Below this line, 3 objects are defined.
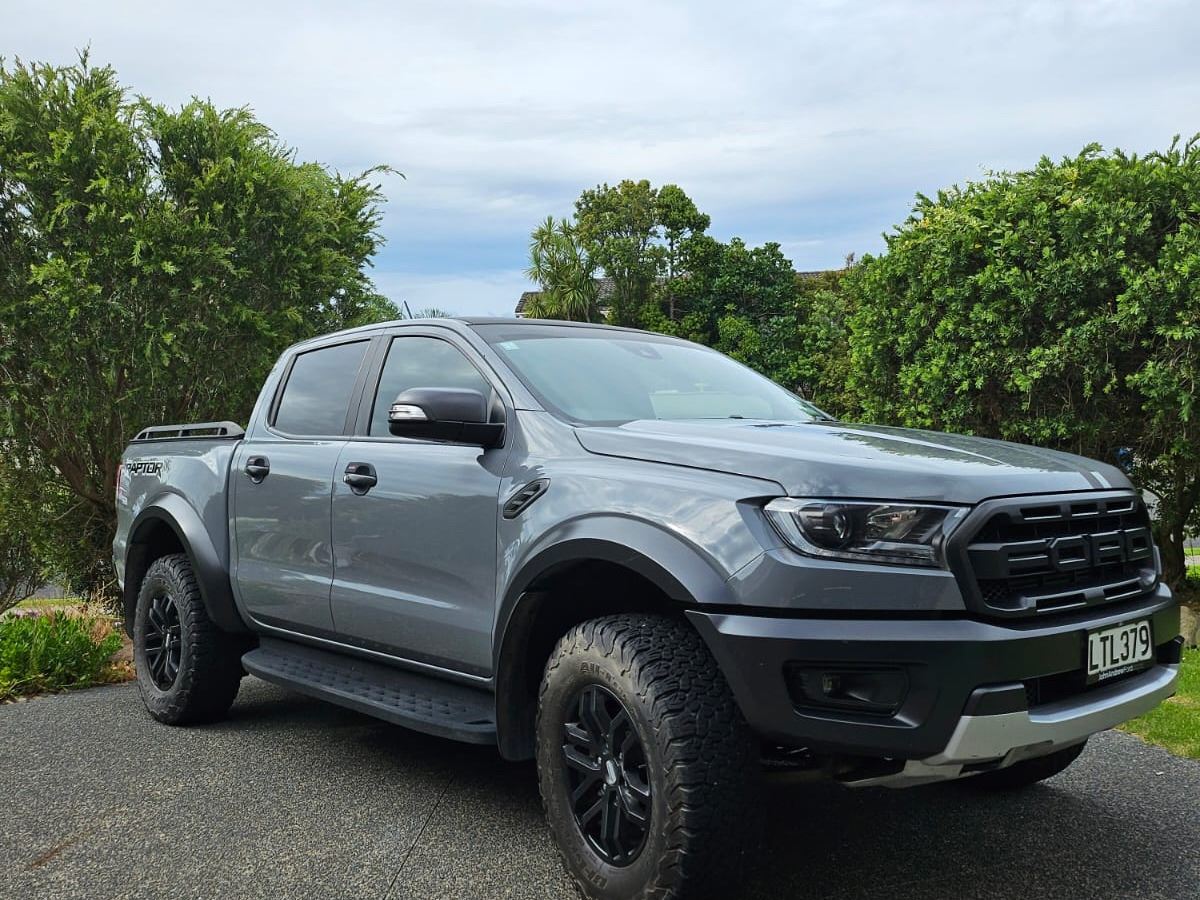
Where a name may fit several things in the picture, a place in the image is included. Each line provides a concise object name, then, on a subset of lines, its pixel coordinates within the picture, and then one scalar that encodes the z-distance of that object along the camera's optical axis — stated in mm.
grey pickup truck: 2568
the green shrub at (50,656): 6320
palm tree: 45875
